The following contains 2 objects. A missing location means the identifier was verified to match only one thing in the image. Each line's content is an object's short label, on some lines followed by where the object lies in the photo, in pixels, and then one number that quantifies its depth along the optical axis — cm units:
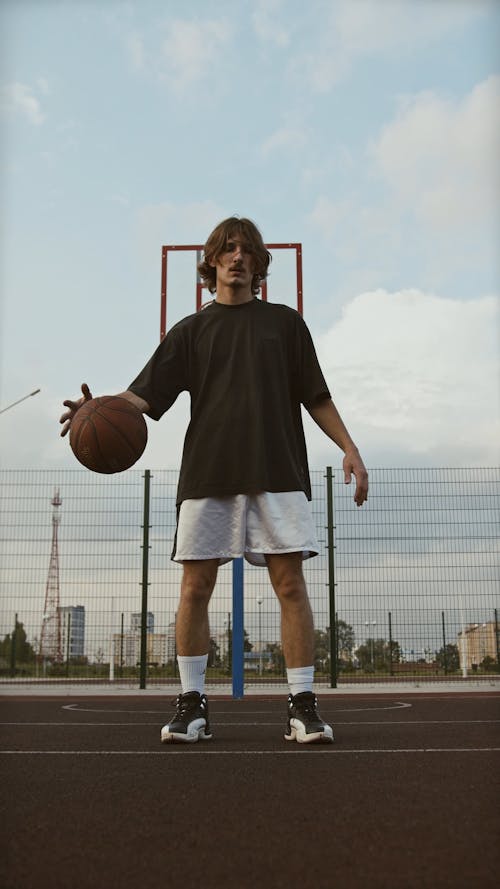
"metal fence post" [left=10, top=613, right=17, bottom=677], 872
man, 299
